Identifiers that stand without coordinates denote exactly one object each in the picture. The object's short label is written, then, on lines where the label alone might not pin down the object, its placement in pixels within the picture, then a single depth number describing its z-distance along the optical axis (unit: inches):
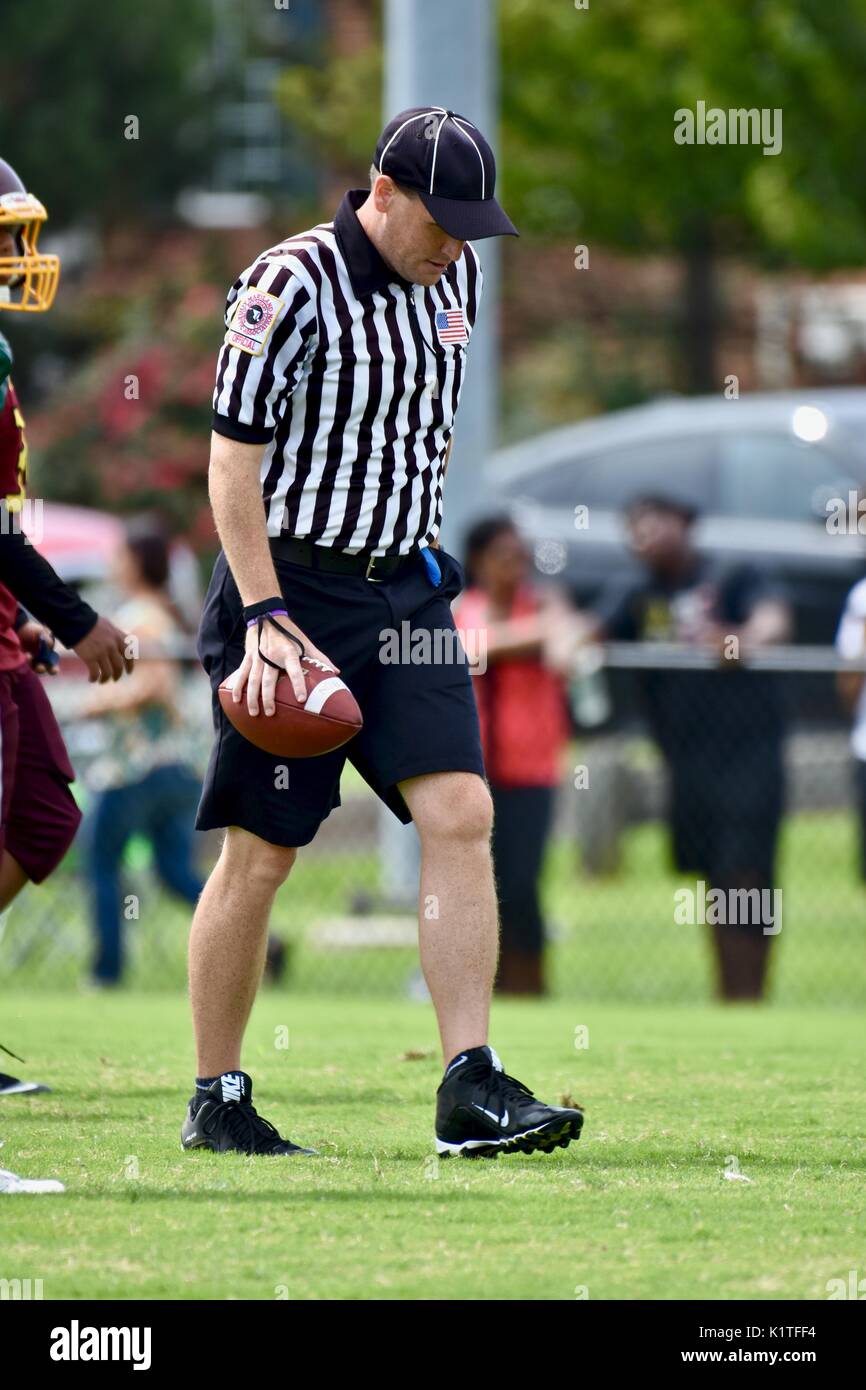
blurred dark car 549.6
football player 201.5
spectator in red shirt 407.2
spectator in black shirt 421.1
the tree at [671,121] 751.7
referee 185.8
